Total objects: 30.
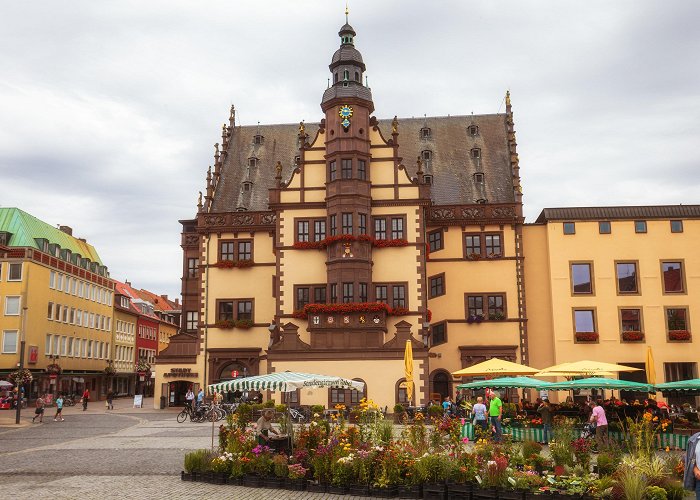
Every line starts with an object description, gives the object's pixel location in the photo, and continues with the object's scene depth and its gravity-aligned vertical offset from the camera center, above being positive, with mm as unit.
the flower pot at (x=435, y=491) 15398 -2171
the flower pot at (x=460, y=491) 15116 -2138
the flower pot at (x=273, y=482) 17359 -2206
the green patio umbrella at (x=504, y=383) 29892 +93
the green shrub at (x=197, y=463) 18344 -1854
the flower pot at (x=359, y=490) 16239 -2255
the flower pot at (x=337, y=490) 16531 -2284
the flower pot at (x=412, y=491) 15789 -2211
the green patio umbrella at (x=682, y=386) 27641 -60
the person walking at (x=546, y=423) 27109 -1387
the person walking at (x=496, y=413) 26156 -966
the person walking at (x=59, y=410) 43344 -1266
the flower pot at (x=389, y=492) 15945 -2251
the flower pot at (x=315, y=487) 16828 -2265
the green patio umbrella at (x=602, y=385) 26156 -2
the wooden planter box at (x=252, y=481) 17609 -2216
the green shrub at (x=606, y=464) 16391 -1748
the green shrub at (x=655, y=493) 13505 -1961
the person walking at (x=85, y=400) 55178 -897
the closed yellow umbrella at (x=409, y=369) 37062 +845
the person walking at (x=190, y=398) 43419 -673
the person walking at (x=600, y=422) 24017 -1199
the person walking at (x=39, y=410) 42438 -1238
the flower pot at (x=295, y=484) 17141 -2236
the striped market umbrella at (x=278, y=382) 22578 +139
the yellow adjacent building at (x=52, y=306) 63469 +7664
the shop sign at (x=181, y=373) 50438 +971
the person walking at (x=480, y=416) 27734 -1129
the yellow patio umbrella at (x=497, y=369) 32312 +723
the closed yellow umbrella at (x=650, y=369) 35138 +737
